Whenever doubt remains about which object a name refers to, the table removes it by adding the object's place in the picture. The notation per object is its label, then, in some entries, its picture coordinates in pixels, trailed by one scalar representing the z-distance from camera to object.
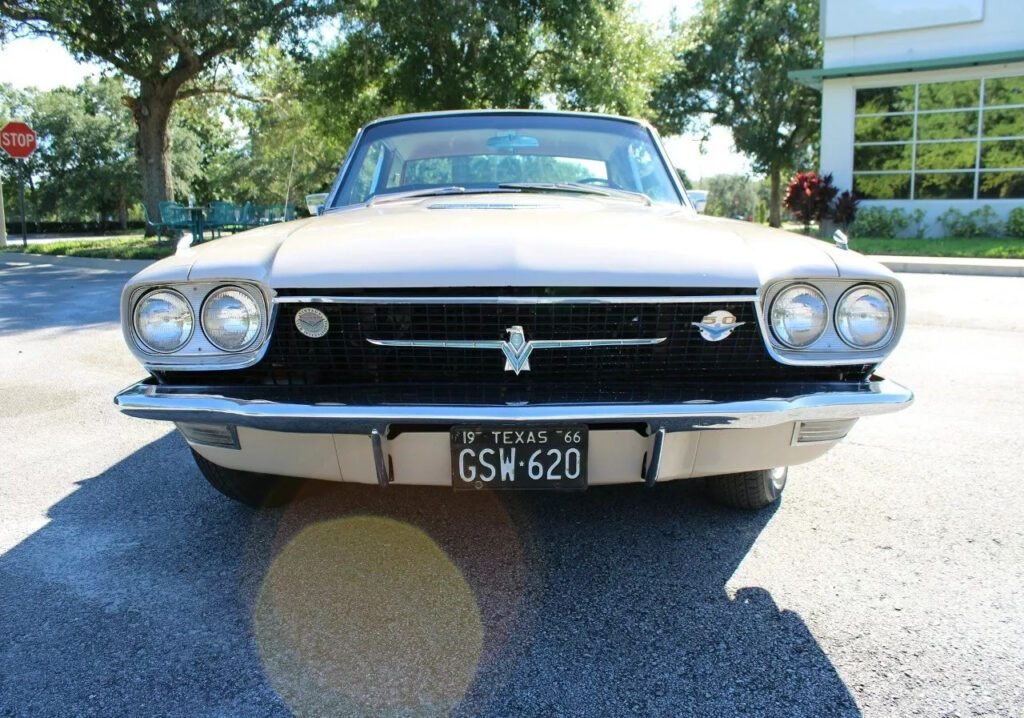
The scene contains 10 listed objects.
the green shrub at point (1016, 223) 15.24
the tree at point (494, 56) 13.73
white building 15.98
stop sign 17.61
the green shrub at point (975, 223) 15.95
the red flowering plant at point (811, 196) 16.89
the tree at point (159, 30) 13.59
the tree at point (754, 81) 26.25
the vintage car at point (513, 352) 2.07
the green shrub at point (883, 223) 16.41
